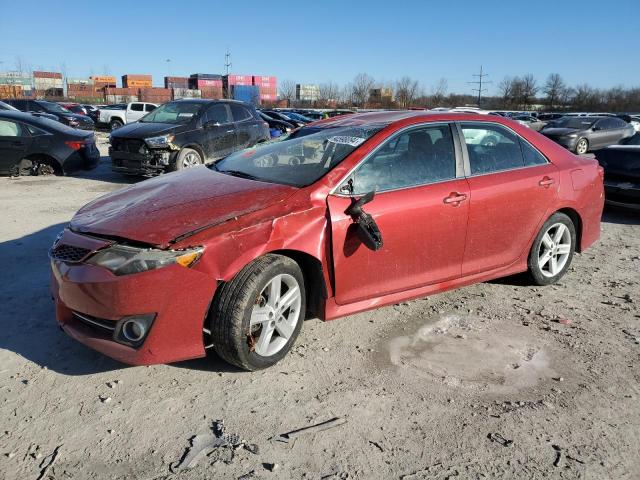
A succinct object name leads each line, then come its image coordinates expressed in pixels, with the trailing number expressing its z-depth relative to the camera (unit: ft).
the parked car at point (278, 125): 61.41
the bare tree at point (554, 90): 277.85
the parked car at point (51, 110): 71.87
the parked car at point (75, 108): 108.17
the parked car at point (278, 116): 81.33
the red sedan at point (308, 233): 9.50
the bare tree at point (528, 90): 271.08
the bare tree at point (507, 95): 272.51
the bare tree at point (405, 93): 261.61
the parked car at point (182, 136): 31.76
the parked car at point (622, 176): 26.23
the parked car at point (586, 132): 60.34
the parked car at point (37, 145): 33.42
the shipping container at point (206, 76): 319.88
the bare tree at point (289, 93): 301.84
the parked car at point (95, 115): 89.66
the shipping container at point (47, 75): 370.45
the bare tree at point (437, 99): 258.98
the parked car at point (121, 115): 85.92
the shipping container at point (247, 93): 256.32
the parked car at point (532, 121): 93.40
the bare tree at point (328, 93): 294.35
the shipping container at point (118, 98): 261.73
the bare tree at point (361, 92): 272.51
